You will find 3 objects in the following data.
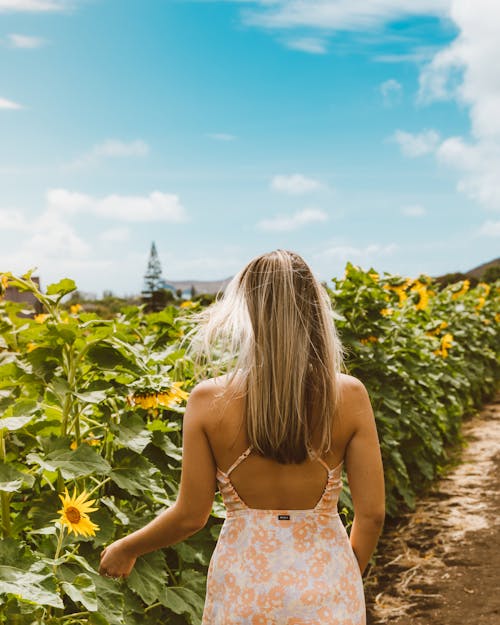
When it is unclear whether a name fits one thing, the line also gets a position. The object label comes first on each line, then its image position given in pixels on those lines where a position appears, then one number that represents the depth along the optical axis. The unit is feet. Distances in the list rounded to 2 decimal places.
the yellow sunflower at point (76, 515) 6.67
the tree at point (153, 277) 156.29
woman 5.80
